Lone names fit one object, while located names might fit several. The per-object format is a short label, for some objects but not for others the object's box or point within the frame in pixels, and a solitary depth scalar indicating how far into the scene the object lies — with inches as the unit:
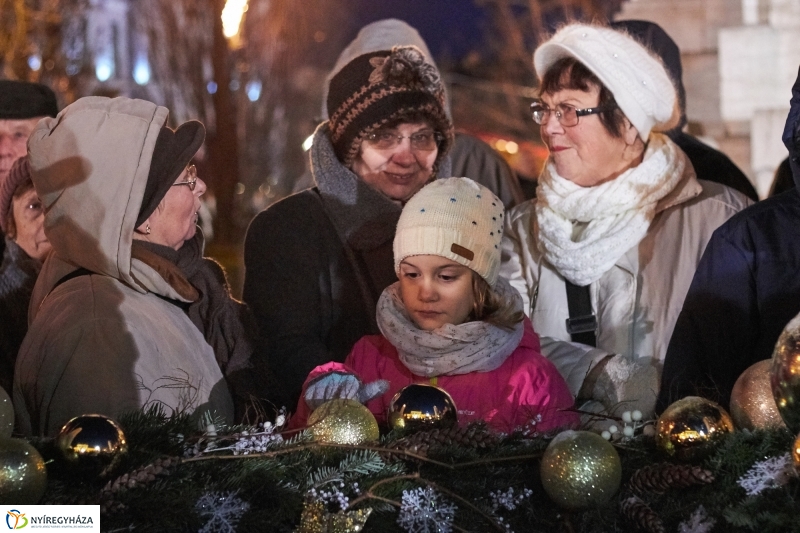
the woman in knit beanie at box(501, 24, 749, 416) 161.2
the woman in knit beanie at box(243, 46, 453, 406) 168.2
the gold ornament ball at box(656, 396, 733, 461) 99.7
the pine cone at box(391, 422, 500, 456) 102.0
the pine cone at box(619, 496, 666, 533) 92.7
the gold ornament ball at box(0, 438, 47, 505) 88.1
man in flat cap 218.2
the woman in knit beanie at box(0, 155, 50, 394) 184.9
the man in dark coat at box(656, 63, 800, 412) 133.6
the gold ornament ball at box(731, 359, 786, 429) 102.3
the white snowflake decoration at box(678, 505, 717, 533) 92.2
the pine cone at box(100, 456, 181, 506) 91.5
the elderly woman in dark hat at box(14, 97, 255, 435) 124.6
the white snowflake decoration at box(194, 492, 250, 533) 91.7
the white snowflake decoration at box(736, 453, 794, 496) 92.2
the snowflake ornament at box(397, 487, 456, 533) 95.7
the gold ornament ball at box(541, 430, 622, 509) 96.7
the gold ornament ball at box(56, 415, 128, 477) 94.1
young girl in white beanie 137.6
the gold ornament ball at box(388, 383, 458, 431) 107.2
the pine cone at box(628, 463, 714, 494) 96.0
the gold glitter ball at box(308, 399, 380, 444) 104.8
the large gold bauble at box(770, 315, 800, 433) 91.0
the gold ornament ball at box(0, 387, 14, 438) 97.9
